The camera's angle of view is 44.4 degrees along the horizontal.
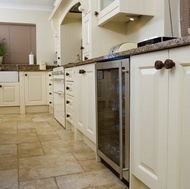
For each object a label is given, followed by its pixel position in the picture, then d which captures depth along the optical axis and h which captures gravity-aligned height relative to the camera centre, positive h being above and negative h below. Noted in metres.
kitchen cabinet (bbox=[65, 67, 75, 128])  2.74 -0.15
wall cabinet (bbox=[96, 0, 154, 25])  2.23 +0.71
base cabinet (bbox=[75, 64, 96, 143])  2.07 -0.19
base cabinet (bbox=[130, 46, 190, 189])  0.94 -0.18
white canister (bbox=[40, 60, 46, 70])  4.71 +0.34
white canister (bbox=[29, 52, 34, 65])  5.12 +0.50
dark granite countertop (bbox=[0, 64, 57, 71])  4.53 +0.29
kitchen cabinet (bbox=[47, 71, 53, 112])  4.38 -0.14
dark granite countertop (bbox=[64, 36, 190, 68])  0.90 +0.16
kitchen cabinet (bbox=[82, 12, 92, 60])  2.84 +0.59
